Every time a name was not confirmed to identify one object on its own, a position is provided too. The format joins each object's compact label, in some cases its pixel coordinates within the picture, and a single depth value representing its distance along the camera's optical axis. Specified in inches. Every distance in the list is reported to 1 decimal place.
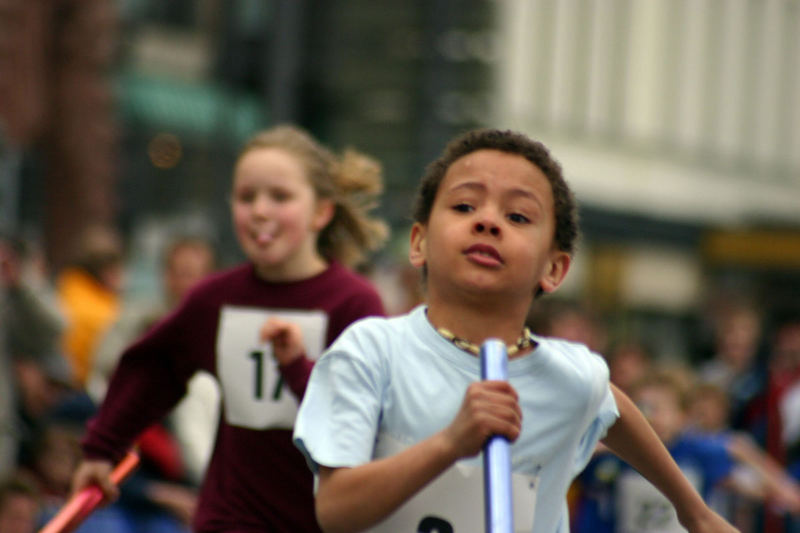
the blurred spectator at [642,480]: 619.2
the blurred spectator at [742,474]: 715.4
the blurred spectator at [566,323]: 617.5
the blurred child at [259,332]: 357.1
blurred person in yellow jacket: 689.6
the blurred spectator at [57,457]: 582.2
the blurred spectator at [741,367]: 821.9
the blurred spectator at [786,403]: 784.9
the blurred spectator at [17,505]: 532.1
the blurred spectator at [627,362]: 827.4
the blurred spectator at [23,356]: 577.9
